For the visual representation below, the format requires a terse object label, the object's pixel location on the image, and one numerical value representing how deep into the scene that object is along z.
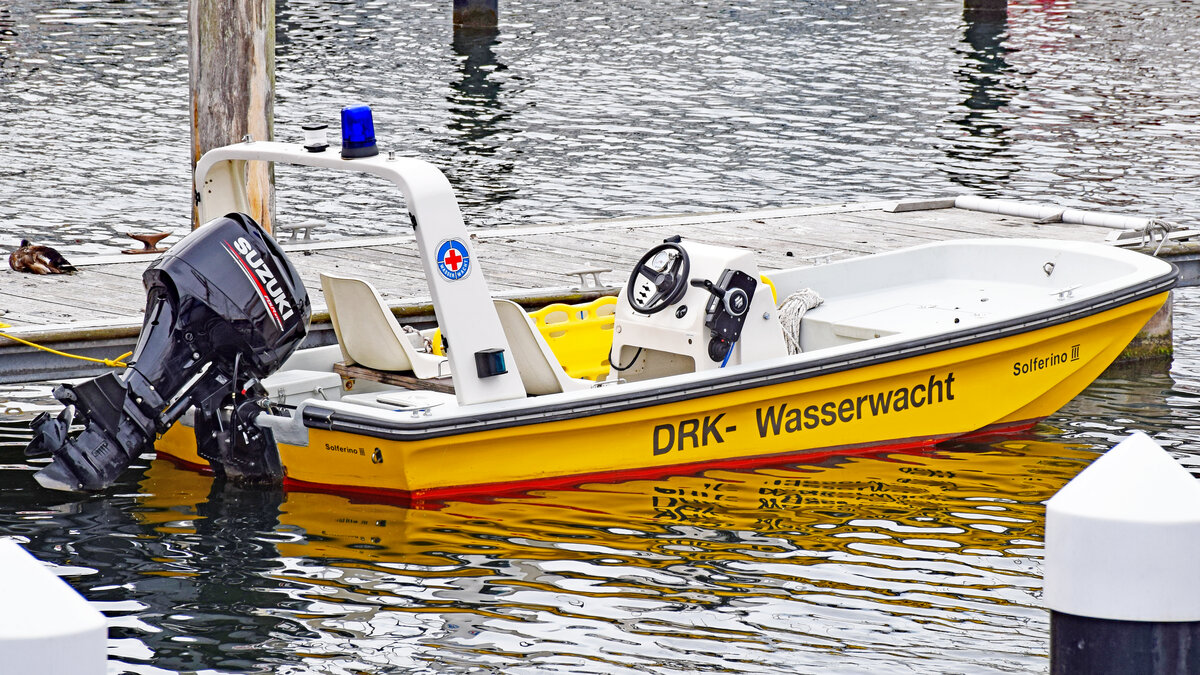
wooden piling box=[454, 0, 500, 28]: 56.22
